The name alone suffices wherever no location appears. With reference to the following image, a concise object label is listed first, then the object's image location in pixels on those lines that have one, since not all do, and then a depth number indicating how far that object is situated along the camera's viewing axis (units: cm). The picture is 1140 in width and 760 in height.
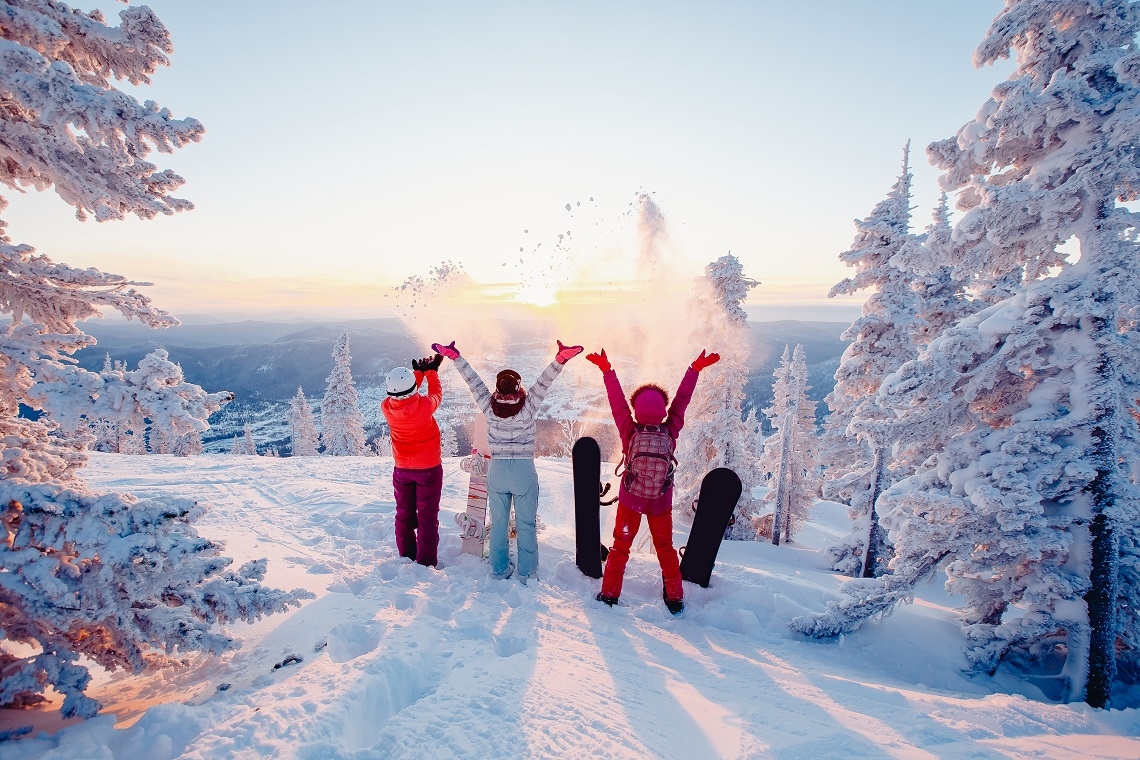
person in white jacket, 679
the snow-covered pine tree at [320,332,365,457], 3712
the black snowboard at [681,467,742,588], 789
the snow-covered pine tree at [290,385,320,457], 4384
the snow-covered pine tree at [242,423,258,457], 5691
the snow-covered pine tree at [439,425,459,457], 4452
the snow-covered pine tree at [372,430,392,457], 4792
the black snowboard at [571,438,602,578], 787
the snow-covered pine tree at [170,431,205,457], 4219
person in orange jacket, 689
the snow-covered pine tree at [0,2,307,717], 319
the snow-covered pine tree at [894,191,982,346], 1367
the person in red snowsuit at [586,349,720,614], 689
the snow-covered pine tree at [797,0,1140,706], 660
